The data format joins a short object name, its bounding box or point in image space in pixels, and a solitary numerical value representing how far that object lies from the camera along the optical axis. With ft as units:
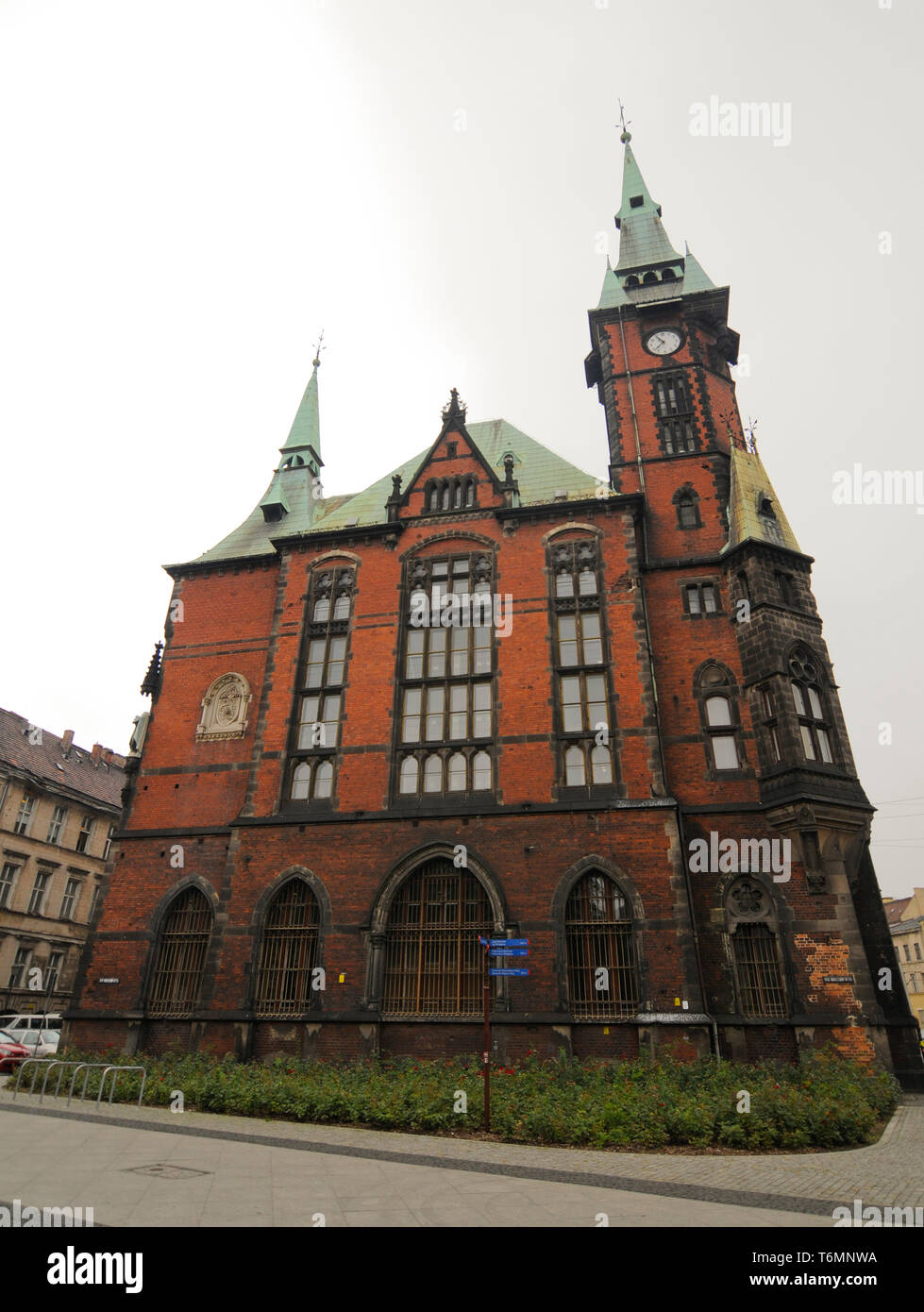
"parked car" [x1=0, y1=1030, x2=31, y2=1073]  77.41
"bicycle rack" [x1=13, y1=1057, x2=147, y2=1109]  49.26
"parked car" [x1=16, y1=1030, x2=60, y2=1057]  79.22
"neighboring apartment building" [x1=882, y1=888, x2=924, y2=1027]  194.18
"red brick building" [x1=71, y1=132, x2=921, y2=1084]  62.95
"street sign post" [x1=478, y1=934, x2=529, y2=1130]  47.01
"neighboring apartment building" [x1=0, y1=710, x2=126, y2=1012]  124.36
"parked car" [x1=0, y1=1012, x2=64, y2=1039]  97.91
